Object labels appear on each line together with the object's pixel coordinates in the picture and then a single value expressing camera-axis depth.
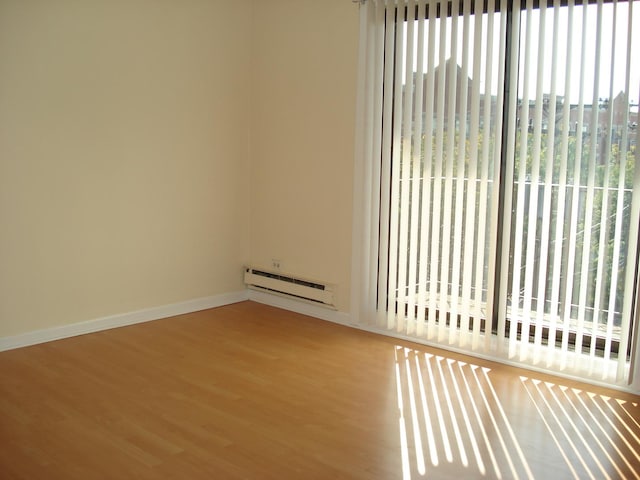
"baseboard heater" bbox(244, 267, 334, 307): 5.56
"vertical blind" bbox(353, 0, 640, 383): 4.09
